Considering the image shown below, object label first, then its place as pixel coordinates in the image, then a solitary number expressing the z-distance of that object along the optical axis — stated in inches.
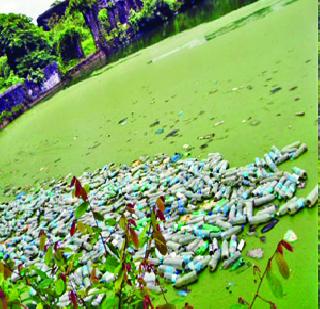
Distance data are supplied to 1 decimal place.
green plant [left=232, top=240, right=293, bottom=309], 41.6
